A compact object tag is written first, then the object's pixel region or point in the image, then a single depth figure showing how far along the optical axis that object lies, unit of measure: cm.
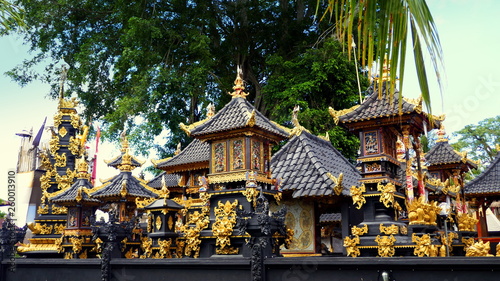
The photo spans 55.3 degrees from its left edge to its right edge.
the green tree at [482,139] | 4658
